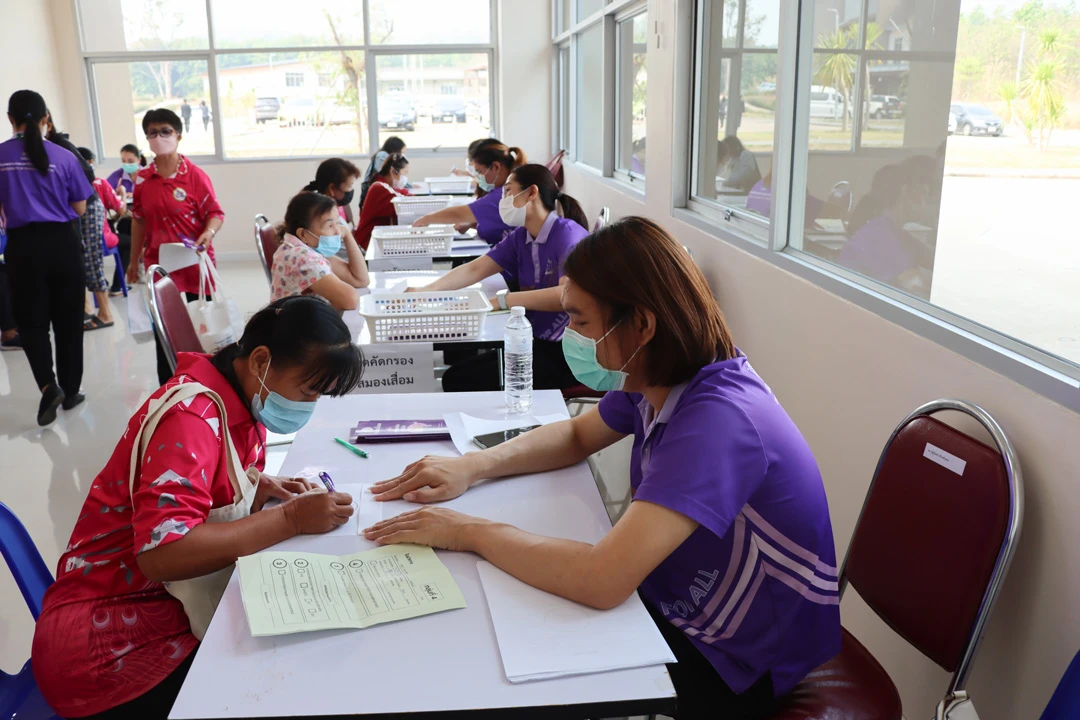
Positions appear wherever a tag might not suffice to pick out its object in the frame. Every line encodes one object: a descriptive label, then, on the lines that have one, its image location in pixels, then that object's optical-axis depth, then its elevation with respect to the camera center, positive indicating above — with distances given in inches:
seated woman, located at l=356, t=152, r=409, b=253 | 220.7 -20.0
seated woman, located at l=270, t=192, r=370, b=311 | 121.7 -18.0
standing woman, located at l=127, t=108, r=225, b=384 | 157.8 -11.9
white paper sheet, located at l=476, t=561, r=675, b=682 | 42.3 -26.1
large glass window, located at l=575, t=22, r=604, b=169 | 256.8 +10.4
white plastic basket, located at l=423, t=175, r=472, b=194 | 279.4 -17.7
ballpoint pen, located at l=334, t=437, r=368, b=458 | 69.4 -25.5
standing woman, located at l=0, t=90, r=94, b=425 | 151.6 -19.3
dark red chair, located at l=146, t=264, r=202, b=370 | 102.2 -22.0
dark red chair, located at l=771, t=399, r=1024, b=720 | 50.5 -27.0
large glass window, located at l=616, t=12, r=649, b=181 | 207.5 +8.6
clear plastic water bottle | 91.2 -26.3
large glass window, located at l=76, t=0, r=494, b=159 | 330.3 +25.1
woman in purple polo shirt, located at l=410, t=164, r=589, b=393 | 126.7 -21.2
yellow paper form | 45.5 -25.5
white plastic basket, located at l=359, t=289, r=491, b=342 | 104.3 -23.4
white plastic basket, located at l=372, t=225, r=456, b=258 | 171.5 -22.2
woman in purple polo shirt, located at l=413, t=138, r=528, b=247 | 188.1 -17.0
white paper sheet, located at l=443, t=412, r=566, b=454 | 70.6 -25.3
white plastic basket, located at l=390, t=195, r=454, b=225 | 219.6 -19.3
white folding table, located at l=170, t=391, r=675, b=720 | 39.8 -26.1
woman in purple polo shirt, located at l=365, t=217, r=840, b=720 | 47.1 -22.0
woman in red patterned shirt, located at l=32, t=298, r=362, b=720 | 51.4 -24.0
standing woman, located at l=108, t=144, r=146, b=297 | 287.4 -17.6
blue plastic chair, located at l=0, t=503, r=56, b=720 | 53.9 -29.6
